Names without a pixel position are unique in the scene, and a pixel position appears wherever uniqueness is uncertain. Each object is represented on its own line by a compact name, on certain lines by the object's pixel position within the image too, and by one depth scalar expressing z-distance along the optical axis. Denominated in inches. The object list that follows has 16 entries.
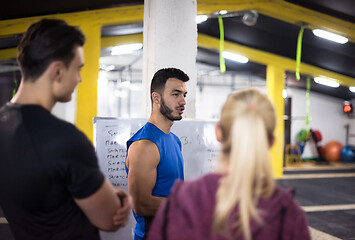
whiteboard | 92.0
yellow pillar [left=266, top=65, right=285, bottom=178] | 319.3
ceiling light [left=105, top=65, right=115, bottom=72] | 450.3
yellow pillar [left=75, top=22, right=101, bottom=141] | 205.9
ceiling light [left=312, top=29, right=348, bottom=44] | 219.0
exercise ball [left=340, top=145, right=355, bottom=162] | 456.8
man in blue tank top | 67.8
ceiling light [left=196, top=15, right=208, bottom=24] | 192.1
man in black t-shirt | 37.0
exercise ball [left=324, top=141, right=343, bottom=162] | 481.7
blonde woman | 32.4
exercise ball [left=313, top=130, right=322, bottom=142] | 501.0
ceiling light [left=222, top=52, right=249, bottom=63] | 311.5
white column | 106.0
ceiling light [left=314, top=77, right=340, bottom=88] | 386.0
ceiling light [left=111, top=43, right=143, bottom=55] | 270.7
